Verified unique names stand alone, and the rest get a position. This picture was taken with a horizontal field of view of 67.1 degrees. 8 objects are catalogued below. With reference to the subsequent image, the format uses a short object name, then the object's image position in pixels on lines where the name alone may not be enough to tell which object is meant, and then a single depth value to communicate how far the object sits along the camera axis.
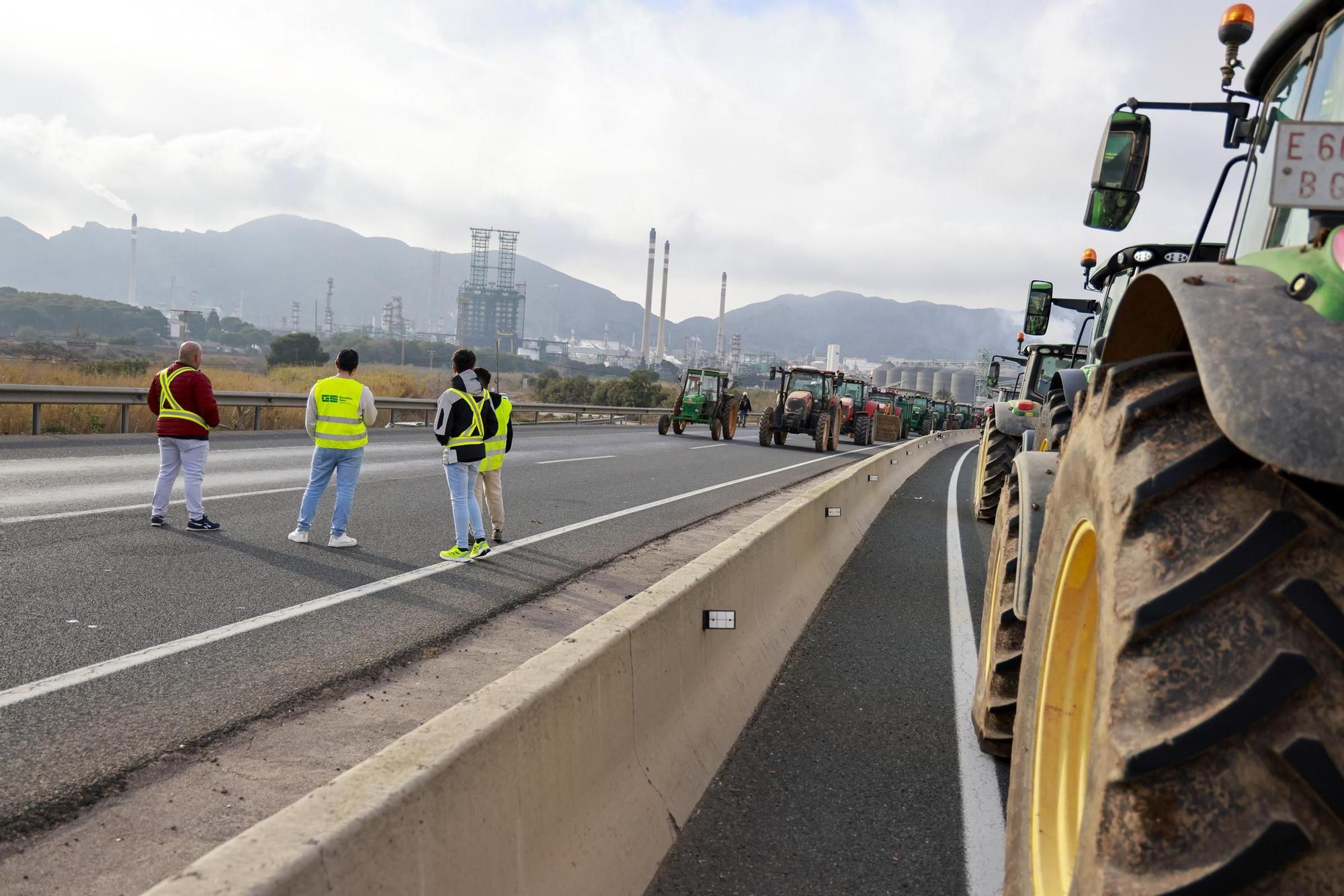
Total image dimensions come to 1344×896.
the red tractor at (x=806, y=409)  31.11
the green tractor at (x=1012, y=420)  12.83
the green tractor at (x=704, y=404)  33.53
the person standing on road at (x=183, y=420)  9.81
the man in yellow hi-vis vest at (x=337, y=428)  9.70
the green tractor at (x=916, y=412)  57.25
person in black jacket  9.22
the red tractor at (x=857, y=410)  37.75
